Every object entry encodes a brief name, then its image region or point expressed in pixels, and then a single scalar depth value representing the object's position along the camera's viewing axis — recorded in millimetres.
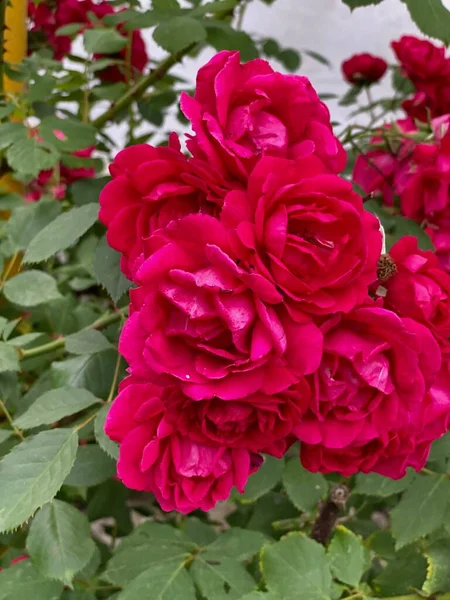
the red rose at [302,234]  302
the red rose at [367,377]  321
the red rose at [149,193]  343
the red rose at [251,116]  331
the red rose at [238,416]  313
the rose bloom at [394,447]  354
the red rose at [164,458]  336
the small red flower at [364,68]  1104
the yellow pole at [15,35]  812
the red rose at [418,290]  351
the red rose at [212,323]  293
